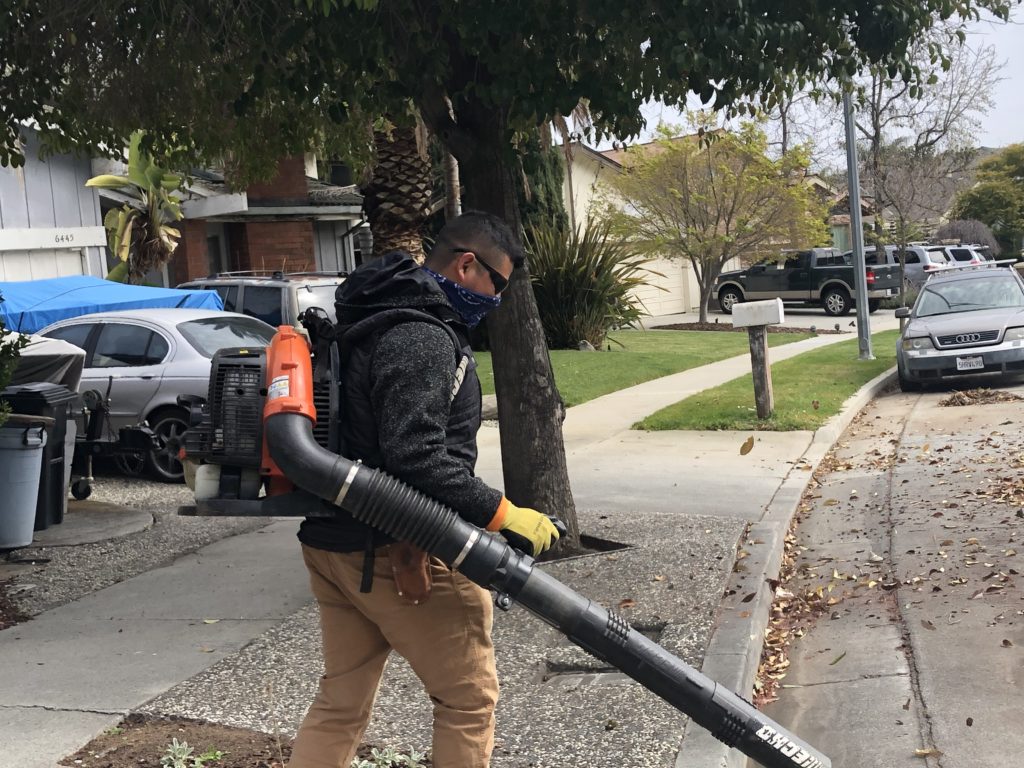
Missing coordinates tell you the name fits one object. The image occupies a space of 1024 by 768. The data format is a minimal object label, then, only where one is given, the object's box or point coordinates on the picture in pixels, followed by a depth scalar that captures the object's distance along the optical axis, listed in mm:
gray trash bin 7582
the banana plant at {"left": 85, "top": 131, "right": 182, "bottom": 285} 20250
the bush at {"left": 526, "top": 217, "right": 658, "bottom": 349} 20562
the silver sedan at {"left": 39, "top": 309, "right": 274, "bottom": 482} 11023
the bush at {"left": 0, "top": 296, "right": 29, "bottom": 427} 7082
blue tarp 13586
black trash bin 8219
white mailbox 12102
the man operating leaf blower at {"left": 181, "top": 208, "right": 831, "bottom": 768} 2881
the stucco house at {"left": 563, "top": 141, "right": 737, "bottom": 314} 33781
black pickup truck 32031
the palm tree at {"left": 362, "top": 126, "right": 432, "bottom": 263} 16625
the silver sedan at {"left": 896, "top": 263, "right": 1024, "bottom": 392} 14242
